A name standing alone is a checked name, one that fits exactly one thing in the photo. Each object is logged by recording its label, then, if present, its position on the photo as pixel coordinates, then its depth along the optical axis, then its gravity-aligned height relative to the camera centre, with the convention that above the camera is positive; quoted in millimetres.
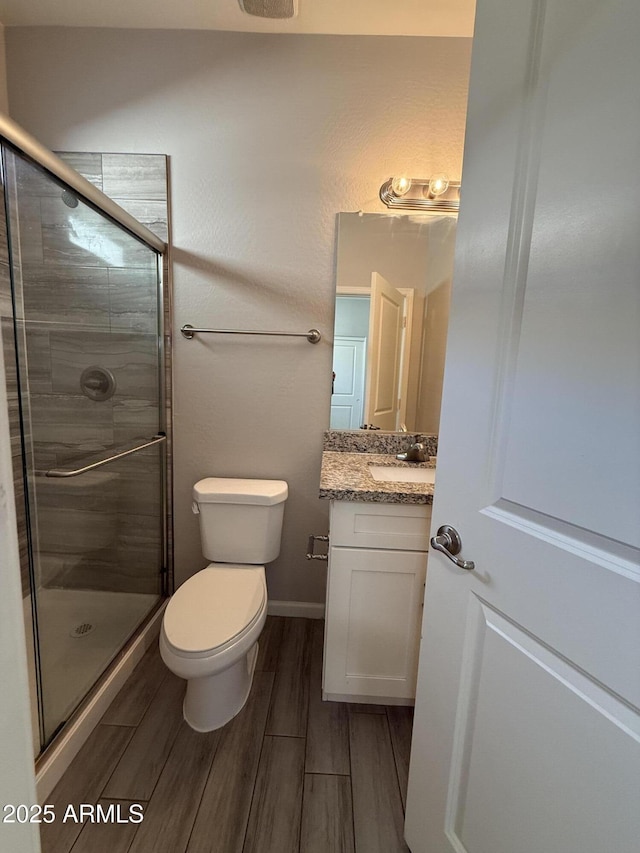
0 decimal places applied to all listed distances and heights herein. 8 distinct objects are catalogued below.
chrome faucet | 1678 -313
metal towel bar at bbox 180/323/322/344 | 1716 +208
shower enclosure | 1146 -178
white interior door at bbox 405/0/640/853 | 505 -90
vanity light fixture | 1546 +809
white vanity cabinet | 1261 -755
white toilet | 1165 -824
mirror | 1661 +298
